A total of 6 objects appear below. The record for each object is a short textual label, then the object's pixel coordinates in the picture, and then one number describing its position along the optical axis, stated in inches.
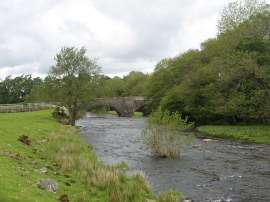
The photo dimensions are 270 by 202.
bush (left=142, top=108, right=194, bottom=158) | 1285.7
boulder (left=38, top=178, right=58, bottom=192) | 673.6
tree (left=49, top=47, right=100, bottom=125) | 2613.2
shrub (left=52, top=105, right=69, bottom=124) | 2805.1
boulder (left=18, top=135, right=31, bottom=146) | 1148.9
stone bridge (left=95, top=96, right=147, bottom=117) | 4601.1
